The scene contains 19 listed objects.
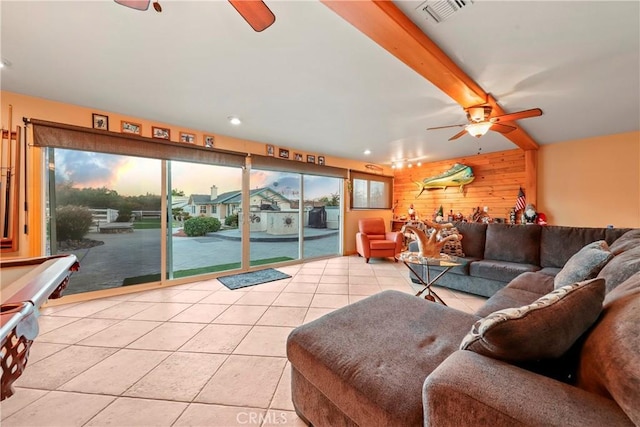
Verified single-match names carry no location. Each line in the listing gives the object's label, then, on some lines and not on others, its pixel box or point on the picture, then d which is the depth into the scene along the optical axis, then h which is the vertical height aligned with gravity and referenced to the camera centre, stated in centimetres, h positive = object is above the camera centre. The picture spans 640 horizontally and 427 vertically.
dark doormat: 342 -104
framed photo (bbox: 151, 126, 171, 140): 319 +105
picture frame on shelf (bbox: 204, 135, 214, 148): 361 +105
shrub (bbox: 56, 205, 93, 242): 281 -12
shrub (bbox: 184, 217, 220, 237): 391 -25
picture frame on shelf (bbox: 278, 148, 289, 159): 441 +105
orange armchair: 479 -64
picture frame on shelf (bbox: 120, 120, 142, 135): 297 +105
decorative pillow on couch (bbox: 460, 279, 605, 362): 76 -38
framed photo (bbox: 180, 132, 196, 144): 342 +106
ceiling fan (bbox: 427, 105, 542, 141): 245 +96
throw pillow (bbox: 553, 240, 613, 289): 151 -37
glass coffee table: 234 -51
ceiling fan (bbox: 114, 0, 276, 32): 110 +96
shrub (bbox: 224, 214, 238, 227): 418 -17
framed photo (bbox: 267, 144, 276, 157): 425 +107
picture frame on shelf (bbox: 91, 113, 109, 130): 280 +106
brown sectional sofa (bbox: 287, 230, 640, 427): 60 -53
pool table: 74 -35
